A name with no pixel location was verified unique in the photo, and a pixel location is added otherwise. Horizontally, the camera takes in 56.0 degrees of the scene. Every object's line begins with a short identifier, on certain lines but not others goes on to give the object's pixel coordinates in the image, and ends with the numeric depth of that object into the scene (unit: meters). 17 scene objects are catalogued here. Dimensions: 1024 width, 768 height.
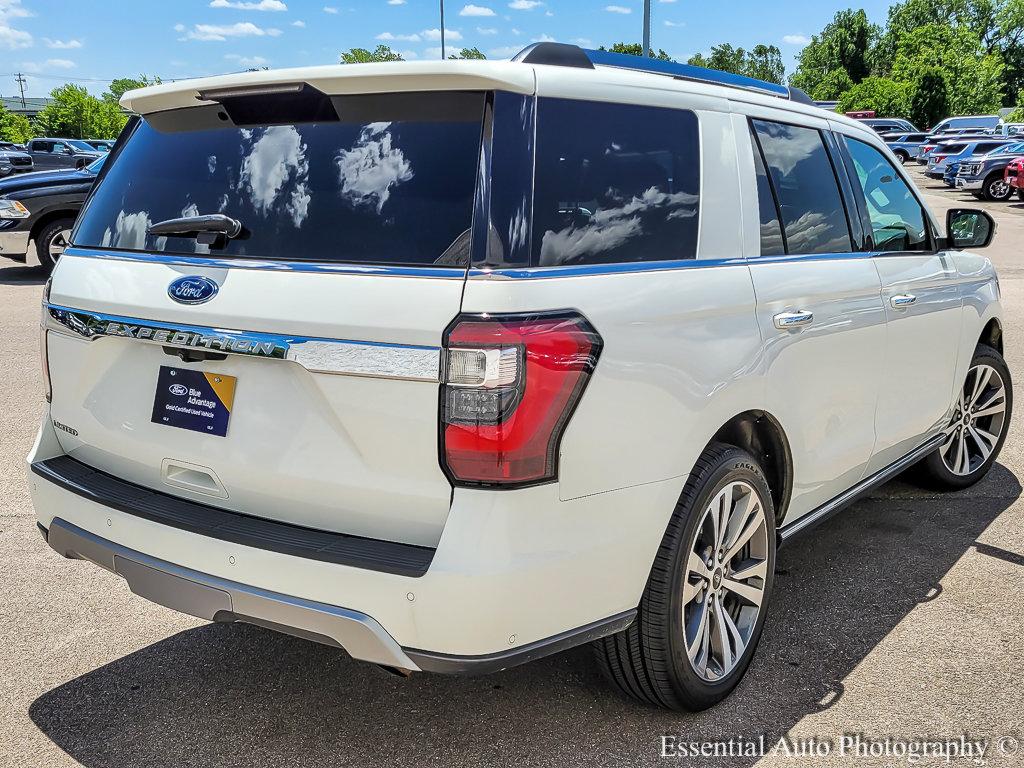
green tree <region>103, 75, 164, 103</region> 149.65
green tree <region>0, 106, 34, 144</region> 71.31
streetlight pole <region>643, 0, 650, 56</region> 18.75
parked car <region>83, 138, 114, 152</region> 35.37
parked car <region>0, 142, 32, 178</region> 32.81
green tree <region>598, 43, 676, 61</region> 116.47
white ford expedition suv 2.25
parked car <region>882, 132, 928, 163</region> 42.06
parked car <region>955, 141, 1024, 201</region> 27.41
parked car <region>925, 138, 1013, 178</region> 30.58
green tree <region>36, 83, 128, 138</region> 77.88
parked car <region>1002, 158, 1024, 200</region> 25.73
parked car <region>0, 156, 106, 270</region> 12.00
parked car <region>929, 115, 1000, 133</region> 46.09
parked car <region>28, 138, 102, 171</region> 33.78
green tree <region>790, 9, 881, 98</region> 104.75
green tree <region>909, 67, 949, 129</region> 62.53
